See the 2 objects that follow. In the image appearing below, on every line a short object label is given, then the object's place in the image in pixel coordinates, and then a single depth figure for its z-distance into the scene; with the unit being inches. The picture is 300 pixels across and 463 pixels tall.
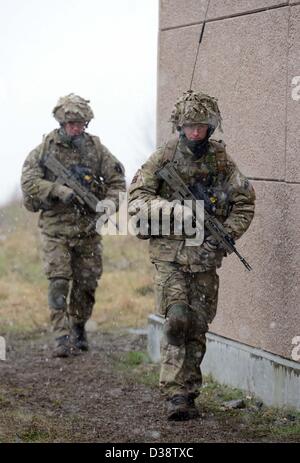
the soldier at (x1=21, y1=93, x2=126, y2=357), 631.8
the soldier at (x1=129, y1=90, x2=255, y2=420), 480.1
